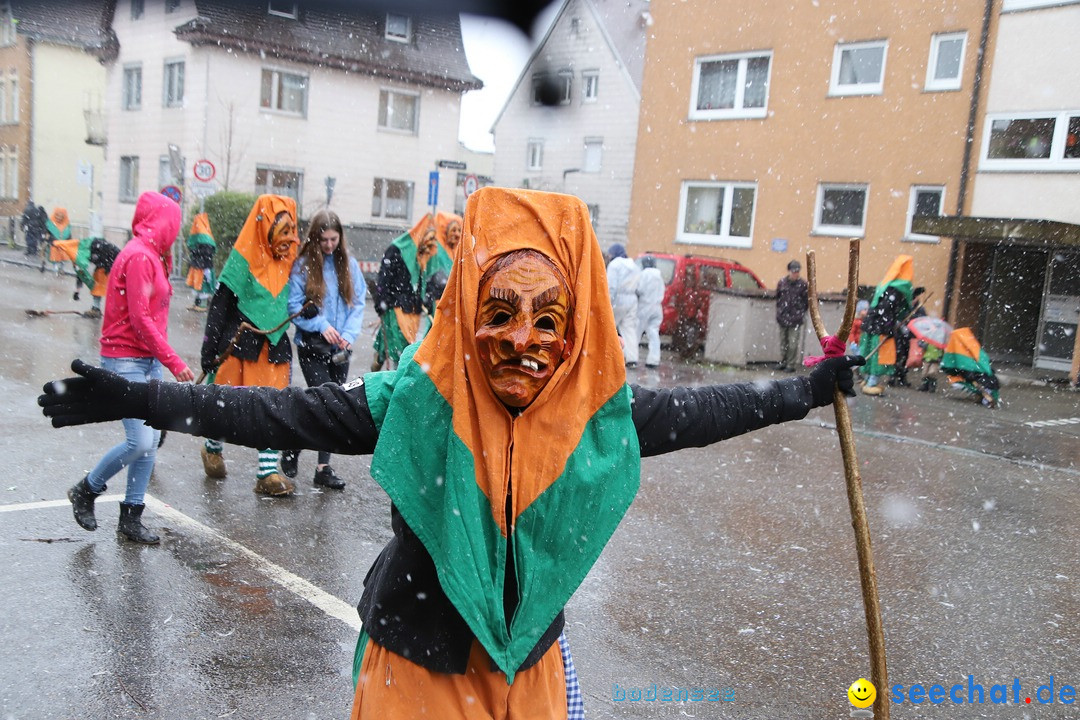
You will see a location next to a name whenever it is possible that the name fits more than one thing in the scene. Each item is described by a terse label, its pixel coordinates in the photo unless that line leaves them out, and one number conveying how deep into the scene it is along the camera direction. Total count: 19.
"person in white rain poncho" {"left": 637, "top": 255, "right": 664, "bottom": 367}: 15.33
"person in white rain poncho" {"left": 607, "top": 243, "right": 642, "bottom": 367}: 15.01
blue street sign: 19.10
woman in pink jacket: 5.21
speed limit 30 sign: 21.77
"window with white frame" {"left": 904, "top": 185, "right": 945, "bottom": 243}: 19.80
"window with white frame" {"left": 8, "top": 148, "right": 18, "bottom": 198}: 43.09
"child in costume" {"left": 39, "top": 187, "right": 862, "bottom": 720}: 2.07
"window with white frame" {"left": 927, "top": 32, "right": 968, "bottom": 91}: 19.39
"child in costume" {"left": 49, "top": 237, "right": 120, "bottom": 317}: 13.25
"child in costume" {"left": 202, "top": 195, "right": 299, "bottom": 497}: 6.38
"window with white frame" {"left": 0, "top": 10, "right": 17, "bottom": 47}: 37.24
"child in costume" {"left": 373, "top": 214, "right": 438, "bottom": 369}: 8.70
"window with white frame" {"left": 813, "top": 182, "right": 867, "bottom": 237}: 20.86
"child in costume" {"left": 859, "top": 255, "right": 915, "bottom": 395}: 13.84
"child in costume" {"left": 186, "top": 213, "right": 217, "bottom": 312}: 18.56
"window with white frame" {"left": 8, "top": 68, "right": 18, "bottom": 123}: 41.81
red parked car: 16.94
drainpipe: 18.72
